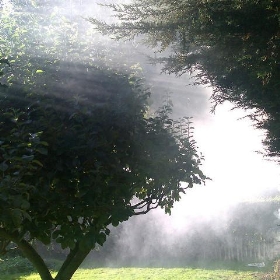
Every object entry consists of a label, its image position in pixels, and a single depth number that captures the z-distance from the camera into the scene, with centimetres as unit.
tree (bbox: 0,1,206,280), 342
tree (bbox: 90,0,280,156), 423
